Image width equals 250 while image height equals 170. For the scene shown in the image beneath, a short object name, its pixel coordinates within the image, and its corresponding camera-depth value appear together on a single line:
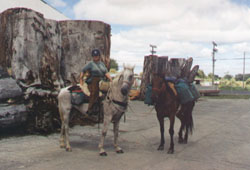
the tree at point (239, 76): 107.15
